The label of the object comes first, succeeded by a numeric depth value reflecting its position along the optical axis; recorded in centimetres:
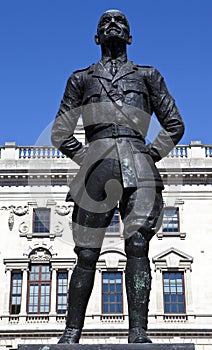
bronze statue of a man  567
